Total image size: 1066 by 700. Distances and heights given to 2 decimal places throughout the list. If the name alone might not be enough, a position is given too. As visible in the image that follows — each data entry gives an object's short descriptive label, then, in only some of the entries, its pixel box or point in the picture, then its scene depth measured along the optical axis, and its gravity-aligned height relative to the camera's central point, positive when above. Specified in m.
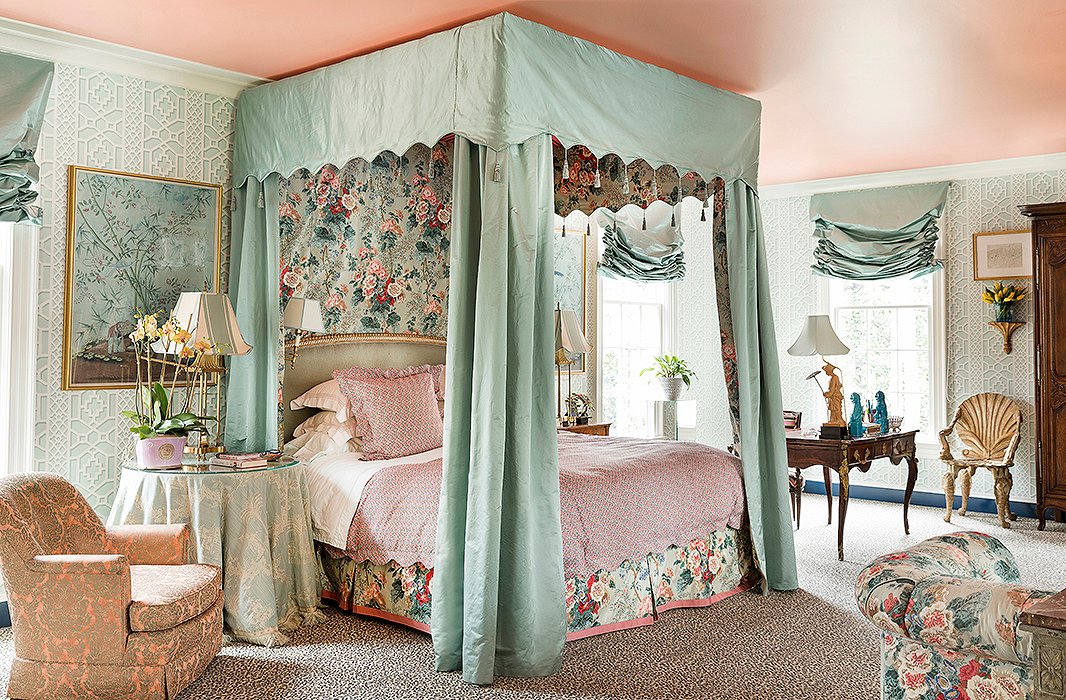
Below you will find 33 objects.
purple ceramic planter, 4.00 -0.37
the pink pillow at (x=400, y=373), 5.09 -0.03
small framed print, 7.04 +0.86
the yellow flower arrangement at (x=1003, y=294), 7.00 +0.55
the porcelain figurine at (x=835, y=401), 5.67 -0.21
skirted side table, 3.90 -0.66
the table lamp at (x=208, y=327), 4.15 +0.19
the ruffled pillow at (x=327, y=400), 4.86 -0.17
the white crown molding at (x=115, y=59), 4.12 +1.50
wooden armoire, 6.46 +0.10
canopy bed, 3.58 +0.59
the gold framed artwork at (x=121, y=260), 4.35 +0.54
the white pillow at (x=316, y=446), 4.73 -0.41
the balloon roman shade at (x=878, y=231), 7.38 +1.12
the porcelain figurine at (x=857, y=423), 5.80 -0.36
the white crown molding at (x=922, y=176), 6.98 +1.54
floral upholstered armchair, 2.15 -0.63
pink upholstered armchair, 3.17 -0.88
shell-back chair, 6.66 -0.59
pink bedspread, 3.96 -0.64
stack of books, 4.03 -0.40
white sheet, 4.25 -0.58
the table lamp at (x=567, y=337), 6.32 +0.21
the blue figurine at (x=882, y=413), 6.12 -0.31
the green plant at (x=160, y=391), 4.10 -0.10
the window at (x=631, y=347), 7.68 +0.17
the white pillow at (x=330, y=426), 4.83 -0.31
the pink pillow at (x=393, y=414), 4.75 -0.25
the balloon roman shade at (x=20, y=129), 4.04 +1.07
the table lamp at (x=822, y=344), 5.75 +0.15
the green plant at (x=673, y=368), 7.65 -0.01
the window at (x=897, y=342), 7.46 +0.20
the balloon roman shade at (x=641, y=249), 7.46 +0.99
